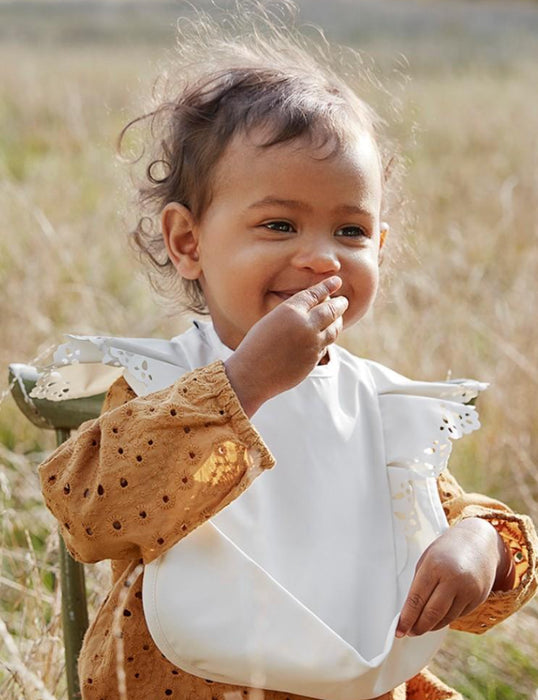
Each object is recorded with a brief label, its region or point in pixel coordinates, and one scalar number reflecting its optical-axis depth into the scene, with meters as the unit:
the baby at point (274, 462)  1.23
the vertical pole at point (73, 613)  1.41
